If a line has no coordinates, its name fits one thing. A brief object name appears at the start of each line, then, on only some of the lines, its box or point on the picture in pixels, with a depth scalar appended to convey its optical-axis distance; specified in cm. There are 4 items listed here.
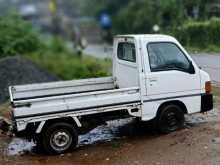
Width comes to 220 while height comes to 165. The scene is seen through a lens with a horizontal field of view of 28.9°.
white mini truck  813
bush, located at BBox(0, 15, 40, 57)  2264
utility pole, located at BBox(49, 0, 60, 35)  4649
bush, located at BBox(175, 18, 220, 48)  1396
